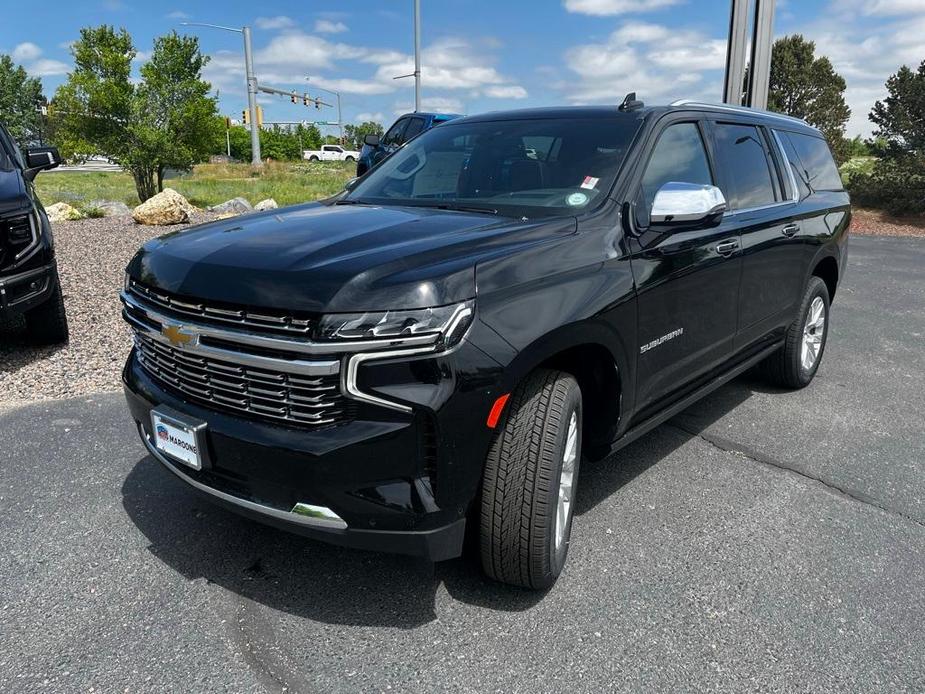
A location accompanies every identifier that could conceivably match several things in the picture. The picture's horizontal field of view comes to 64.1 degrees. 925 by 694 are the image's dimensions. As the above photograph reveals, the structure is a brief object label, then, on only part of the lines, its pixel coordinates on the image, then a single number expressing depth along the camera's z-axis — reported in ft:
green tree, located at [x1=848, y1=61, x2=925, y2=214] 57.67
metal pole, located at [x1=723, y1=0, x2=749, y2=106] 39.19
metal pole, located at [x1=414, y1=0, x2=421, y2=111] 86.17
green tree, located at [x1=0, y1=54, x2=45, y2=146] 169.37
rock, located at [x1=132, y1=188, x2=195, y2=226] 42.27
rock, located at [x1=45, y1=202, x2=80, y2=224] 44.29
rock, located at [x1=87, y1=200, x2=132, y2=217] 48.44
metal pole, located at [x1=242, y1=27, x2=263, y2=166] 94.94
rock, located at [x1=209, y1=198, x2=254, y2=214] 49.10
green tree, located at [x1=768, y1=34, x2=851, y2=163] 66.28
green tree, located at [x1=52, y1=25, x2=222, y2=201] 55.21
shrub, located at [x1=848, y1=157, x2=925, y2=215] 58.08
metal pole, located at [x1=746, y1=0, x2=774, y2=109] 40.47
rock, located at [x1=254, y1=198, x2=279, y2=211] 49.64
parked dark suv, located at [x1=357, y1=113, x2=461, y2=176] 45.03
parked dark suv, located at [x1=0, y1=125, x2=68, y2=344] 16.51
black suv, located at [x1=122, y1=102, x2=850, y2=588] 7.30
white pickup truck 210.30
